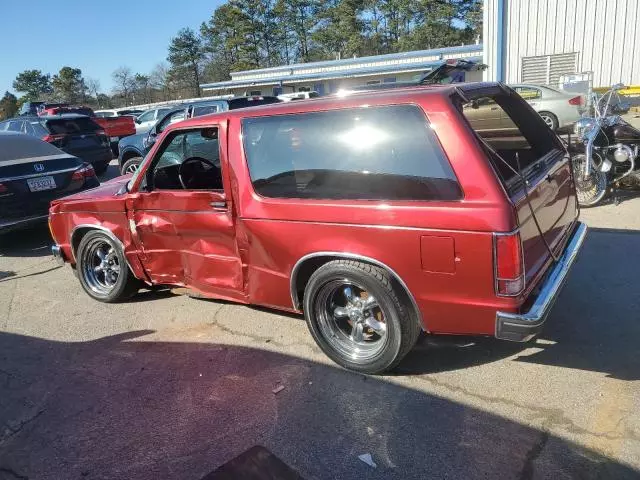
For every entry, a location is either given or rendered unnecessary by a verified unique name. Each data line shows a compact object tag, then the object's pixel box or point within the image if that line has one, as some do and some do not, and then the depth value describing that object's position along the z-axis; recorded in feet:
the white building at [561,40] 55.98
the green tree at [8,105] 181.47
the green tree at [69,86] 242.99
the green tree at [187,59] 231.71
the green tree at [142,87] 247.95
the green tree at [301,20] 218.38
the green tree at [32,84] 257.55
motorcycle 22.57
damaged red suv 8.99
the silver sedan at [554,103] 44.83
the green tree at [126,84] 253.38
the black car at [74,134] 39.42
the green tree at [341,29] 198.98
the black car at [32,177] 21.65
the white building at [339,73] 106.42
